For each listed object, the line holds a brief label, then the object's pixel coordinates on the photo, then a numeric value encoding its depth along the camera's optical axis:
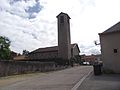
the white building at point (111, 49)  10.53
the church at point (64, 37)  30.07
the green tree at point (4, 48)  25.68
